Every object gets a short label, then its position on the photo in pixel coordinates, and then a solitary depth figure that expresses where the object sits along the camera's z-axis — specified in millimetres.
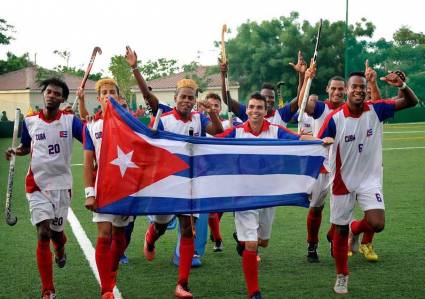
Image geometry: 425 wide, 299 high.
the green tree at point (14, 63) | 77500
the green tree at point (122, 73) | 64000
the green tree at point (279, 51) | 61281
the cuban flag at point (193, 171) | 6199
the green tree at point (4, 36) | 53844
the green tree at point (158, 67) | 82444
